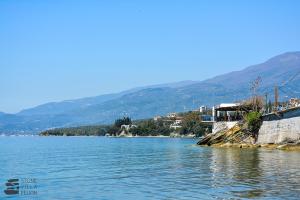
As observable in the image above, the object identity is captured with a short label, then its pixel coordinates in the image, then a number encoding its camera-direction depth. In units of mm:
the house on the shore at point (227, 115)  108294
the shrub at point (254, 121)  93812
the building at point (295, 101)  95362
